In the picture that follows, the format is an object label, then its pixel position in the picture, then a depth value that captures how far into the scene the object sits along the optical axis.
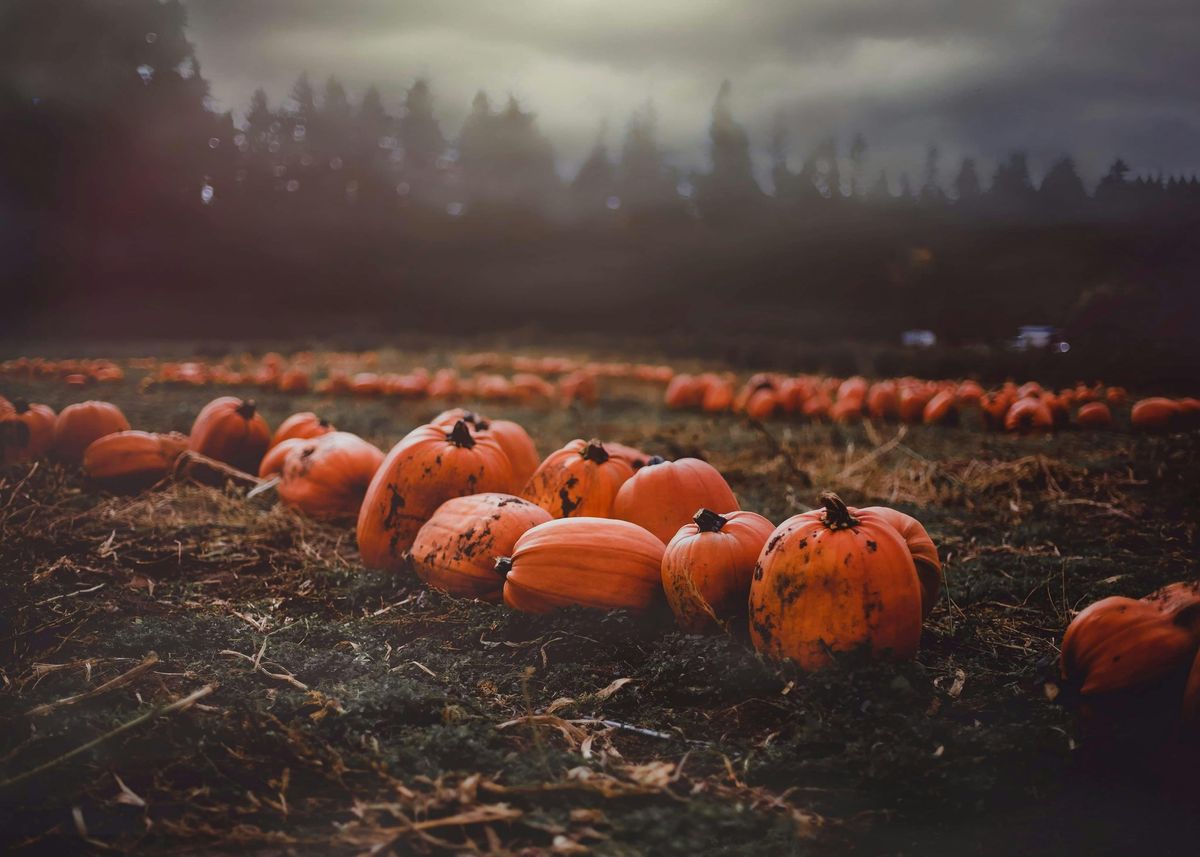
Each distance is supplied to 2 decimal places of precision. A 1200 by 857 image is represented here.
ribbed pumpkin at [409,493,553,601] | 2.61
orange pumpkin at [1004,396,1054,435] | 5.61
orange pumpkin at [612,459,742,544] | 2.80
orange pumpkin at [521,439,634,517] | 3.00
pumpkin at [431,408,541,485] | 3.77
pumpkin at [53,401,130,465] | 4.40
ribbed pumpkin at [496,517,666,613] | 2.37
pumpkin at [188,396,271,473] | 4.45
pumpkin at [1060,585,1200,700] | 1.75
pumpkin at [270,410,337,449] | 4.54
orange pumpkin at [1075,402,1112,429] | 5.46
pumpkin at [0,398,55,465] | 4.25
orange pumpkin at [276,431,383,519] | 3.65
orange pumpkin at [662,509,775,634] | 2.25
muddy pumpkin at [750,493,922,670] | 1.97
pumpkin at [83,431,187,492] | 4.10
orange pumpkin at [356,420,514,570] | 3.03
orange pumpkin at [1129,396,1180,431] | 4.98
